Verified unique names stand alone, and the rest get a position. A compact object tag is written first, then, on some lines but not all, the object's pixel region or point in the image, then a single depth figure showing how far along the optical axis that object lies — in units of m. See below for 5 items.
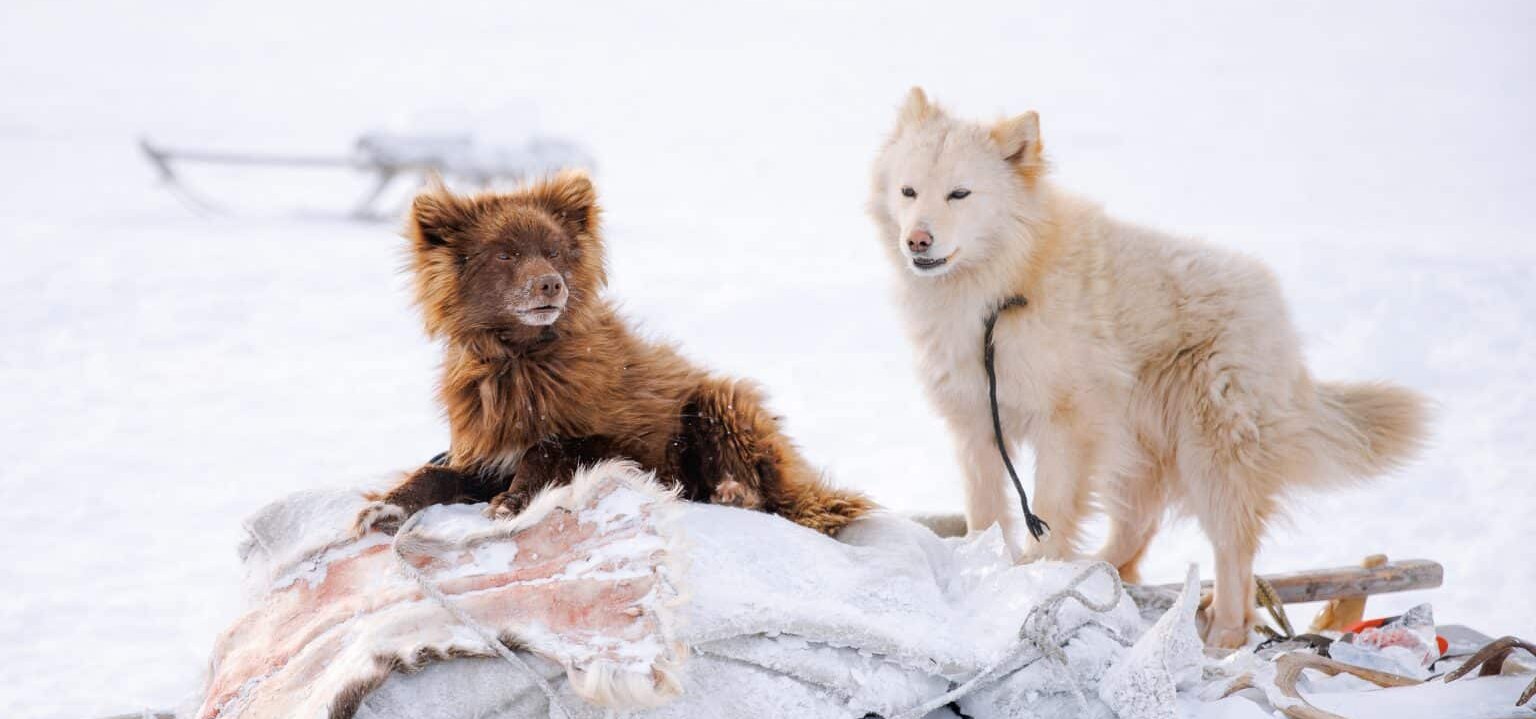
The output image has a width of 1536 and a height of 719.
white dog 6.83
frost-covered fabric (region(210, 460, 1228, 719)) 3.91
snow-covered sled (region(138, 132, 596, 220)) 26.00
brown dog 4.91
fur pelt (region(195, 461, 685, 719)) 3.74
